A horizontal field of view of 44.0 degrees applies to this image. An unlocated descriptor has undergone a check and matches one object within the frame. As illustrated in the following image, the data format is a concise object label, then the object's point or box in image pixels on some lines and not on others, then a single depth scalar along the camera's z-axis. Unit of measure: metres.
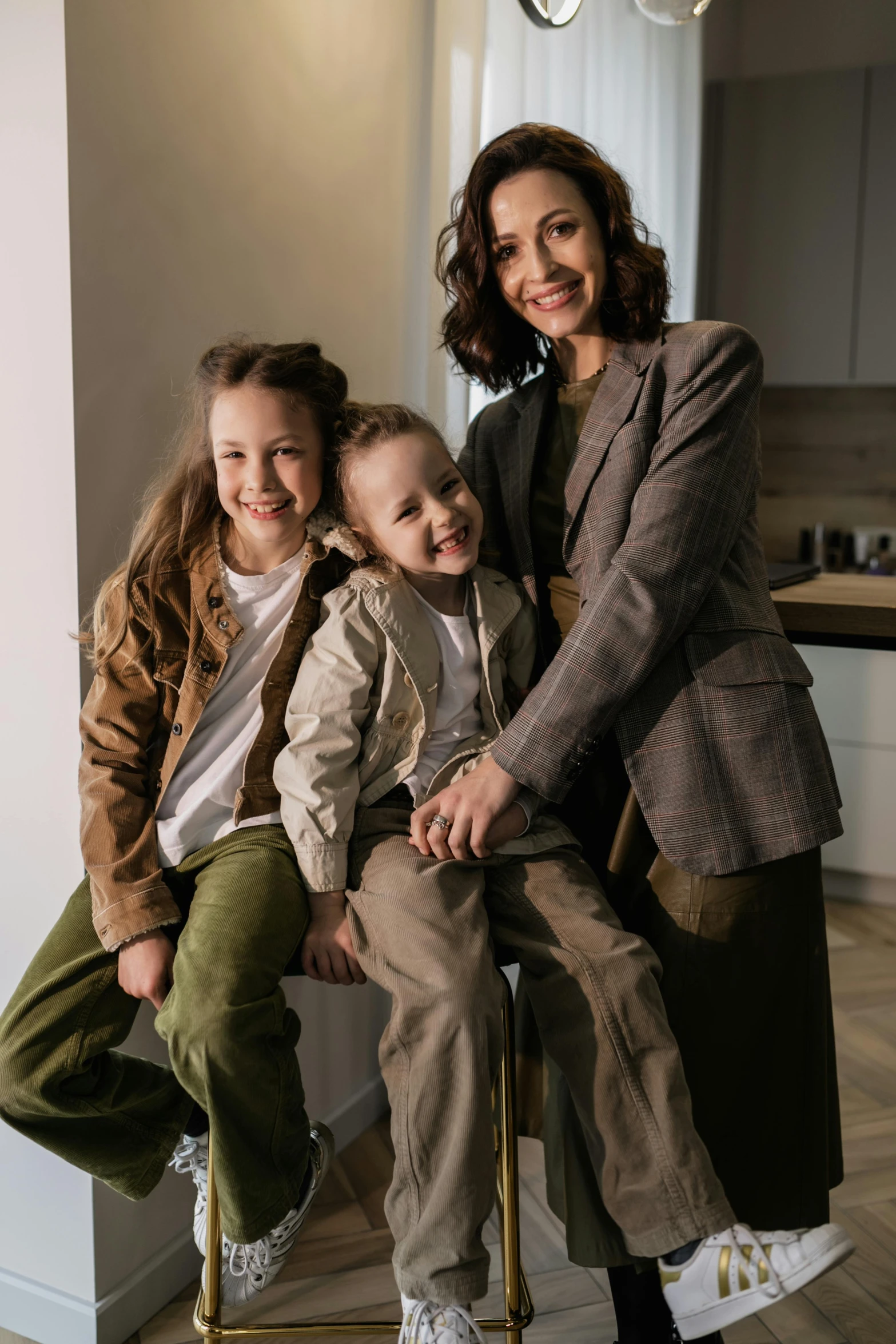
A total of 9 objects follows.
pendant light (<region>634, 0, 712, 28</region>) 1.68
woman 1.33
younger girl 1.12
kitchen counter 2.91
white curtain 2.29
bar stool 1.32
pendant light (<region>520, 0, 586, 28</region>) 1.54
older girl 1.31
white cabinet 3.28
